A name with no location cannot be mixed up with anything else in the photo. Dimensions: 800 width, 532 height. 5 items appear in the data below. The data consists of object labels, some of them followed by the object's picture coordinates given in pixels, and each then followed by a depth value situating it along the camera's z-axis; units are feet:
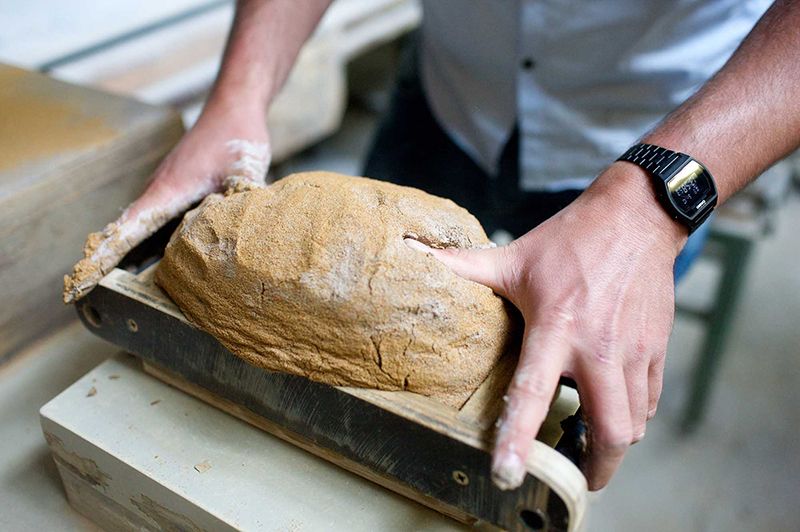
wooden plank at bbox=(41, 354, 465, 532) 2.70
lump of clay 2.61
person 2.50
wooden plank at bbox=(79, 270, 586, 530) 2.32
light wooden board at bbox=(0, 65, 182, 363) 3.83
